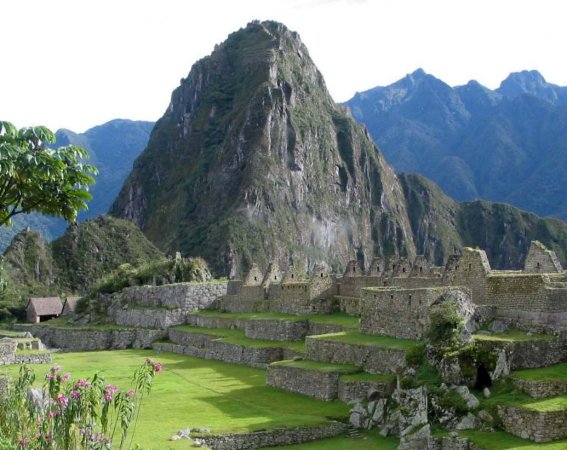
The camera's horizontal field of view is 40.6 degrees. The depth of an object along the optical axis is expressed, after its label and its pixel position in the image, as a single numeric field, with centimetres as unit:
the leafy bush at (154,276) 6153
